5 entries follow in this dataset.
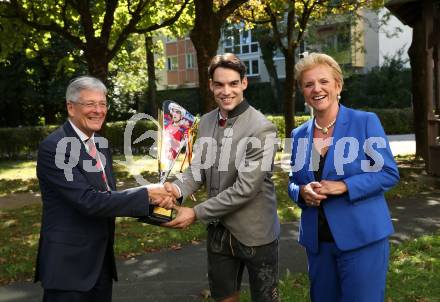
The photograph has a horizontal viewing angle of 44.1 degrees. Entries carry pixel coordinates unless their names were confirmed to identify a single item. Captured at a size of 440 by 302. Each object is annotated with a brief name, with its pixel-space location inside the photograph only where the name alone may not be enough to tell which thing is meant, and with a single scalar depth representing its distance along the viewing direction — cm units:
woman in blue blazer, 325
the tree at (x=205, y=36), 1219
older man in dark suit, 336
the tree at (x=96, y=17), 1420
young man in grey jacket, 359
